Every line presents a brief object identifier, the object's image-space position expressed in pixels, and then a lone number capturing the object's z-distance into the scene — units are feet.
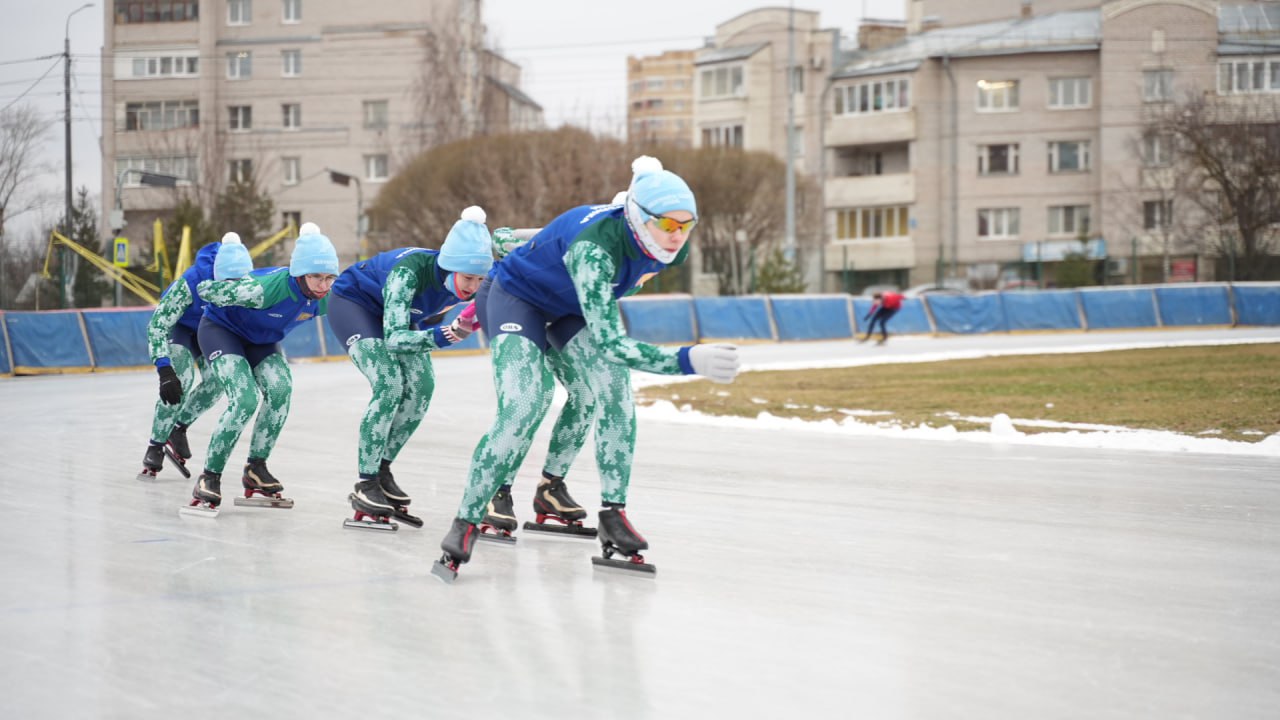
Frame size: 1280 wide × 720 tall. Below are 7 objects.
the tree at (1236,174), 161.68
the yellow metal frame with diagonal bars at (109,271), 107.55
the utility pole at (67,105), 108.99
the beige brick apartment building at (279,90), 231.09
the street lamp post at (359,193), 147.84
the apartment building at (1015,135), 203.31
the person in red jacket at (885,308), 112.16
